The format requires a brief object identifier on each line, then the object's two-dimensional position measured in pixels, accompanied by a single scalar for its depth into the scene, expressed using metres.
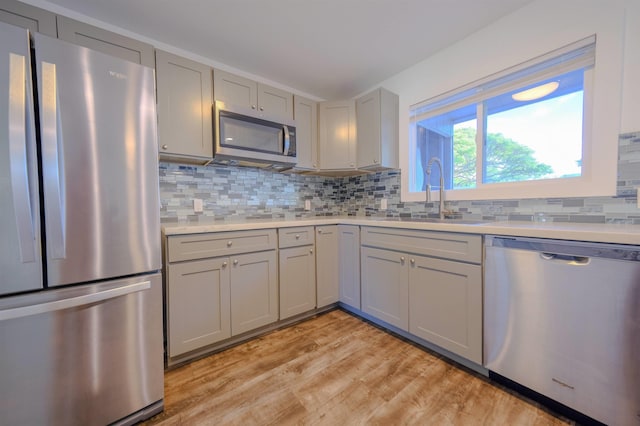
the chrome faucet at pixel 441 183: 2.19
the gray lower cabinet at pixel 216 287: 1.59
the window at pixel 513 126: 1.62
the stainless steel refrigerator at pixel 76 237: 0.92
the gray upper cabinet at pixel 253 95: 2.05
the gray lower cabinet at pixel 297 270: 2.10
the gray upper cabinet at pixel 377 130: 2.48
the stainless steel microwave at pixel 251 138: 1.99
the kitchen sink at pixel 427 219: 2.05
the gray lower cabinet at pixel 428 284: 1.50
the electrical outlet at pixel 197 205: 2.17
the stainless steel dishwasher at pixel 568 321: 1.01
